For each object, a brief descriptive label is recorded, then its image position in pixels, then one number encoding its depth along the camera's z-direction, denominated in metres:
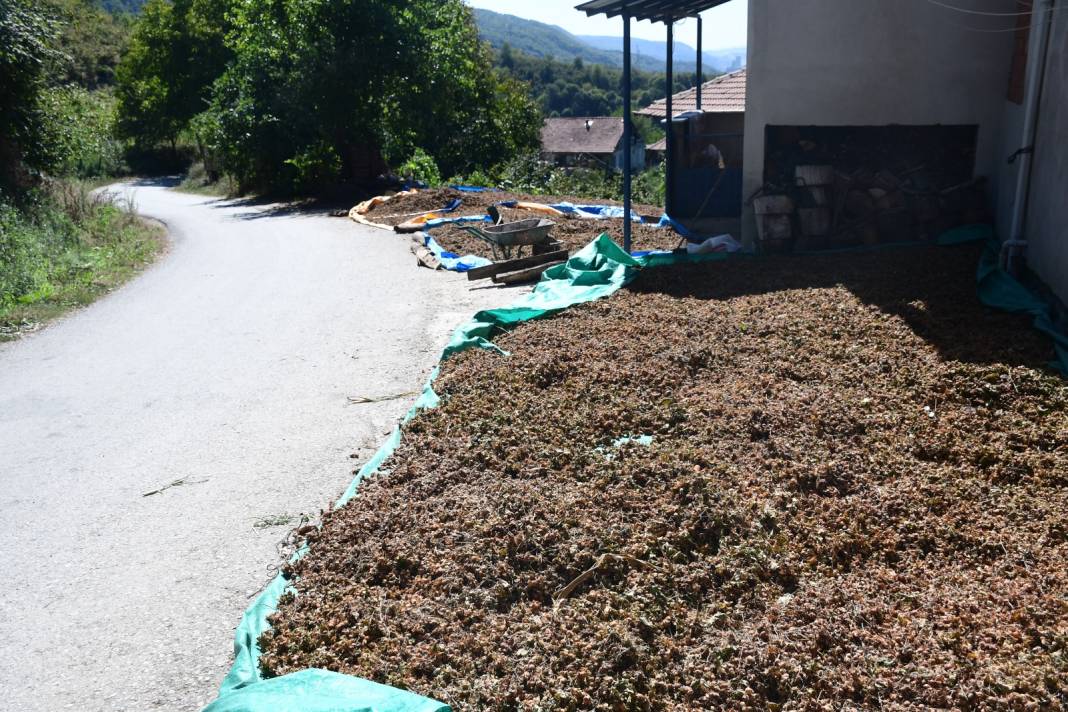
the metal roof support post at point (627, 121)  10.88
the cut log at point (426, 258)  12.47
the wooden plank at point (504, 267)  11.15
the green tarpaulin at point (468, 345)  2.93
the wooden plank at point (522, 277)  10.83
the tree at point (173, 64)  39.41
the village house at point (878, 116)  9.88
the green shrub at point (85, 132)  16.81
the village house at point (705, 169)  12.50
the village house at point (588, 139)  75.38
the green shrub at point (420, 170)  22.83
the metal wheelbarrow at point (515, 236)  11.59
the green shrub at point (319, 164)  22.78
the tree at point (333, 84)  21.28
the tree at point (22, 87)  14.78
